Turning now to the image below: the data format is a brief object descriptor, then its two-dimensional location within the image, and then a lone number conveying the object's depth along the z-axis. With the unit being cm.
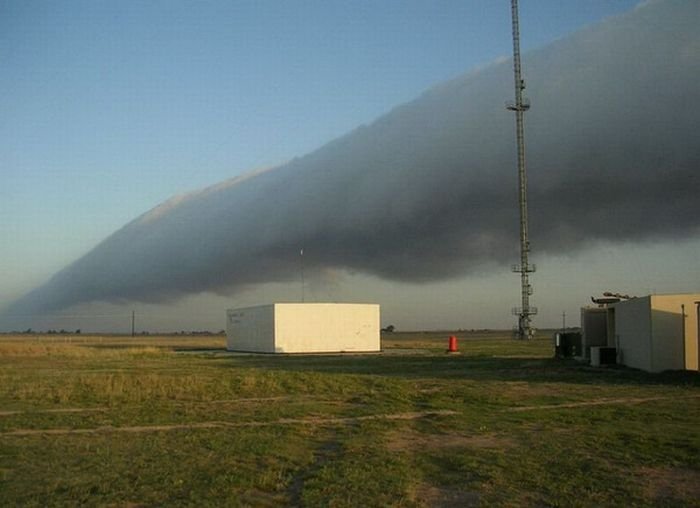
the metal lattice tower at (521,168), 7050
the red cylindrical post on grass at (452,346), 5685
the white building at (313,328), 5812
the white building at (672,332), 2984
